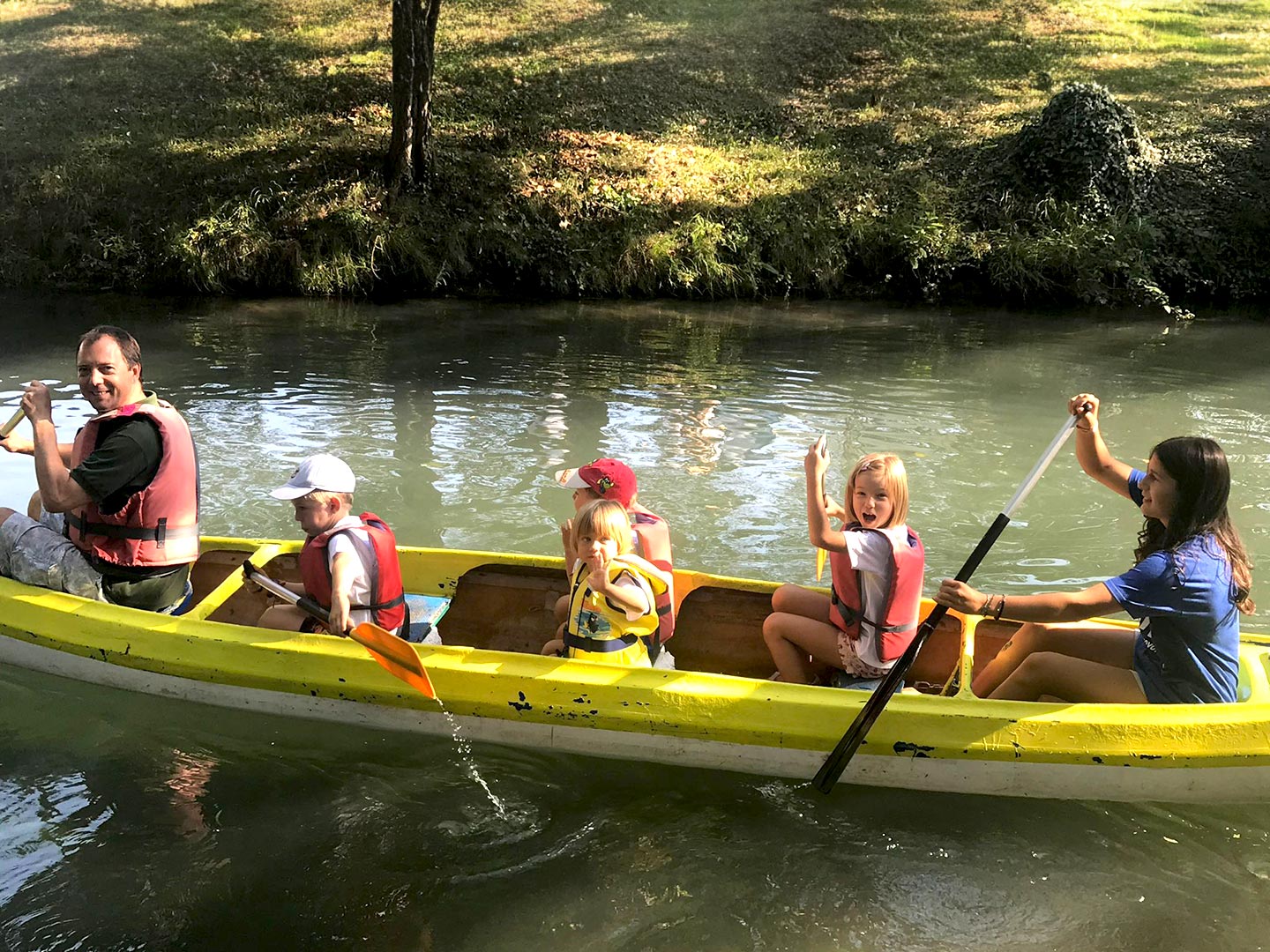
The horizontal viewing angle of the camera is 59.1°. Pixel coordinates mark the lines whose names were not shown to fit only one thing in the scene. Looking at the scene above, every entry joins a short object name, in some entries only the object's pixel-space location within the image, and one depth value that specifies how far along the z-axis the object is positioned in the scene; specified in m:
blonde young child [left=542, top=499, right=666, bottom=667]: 3.79
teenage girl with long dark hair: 3.37
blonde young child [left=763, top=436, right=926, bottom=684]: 3.71
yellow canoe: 3.61
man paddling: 4.00
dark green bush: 14.78
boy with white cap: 3.87
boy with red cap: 4.13
